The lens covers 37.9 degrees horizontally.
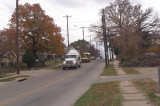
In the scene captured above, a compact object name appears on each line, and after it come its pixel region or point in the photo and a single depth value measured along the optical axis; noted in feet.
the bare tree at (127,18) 153.76
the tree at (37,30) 130.11
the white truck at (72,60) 112.06
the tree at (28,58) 127.44
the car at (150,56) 104.77
